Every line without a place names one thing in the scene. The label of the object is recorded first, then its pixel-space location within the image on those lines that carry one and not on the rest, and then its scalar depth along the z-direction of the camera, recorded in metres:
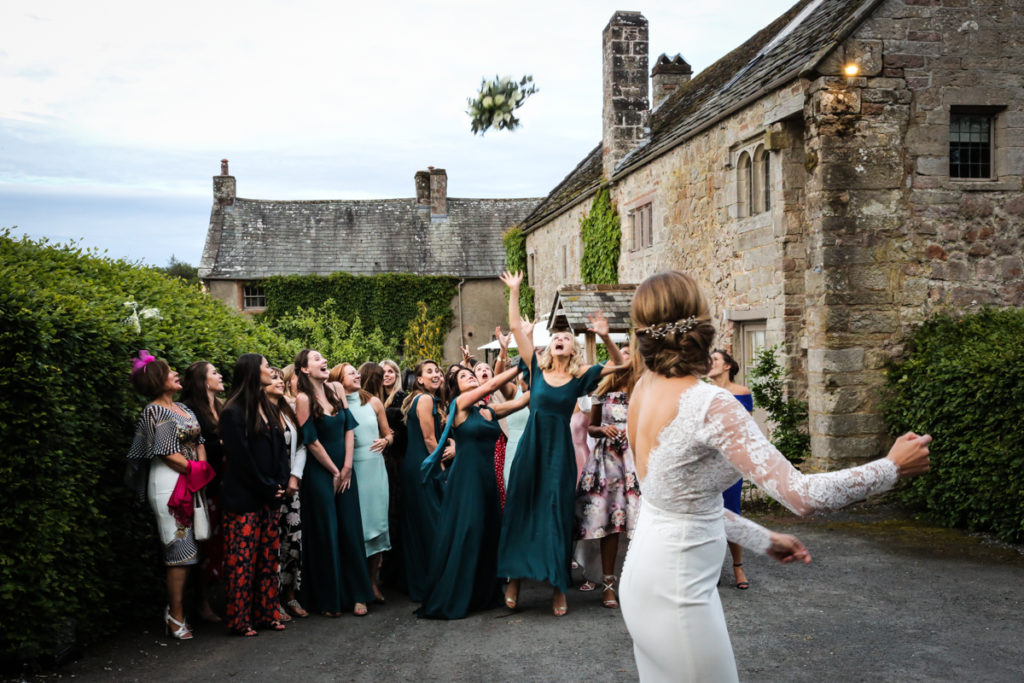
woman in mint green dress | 7.42
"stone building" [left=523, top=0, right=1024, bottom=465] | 10.99
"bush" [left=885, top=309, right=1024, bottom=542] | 8.58
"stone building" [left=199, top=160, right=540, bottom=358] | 35.91
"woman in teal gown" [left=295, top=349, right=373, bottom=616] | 6.98
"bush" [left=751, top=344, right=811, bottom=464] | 11.88
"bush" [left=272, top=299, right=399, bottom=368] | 30.81
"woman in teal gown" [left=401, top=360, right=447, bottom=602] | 7.50
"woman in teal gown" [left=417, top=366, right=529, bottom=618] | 6.84
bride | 2.83
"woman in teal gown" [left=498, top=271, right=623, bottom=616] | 6.69
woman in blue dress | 7.23
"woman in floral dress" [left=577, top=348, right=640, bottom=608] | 6.96
